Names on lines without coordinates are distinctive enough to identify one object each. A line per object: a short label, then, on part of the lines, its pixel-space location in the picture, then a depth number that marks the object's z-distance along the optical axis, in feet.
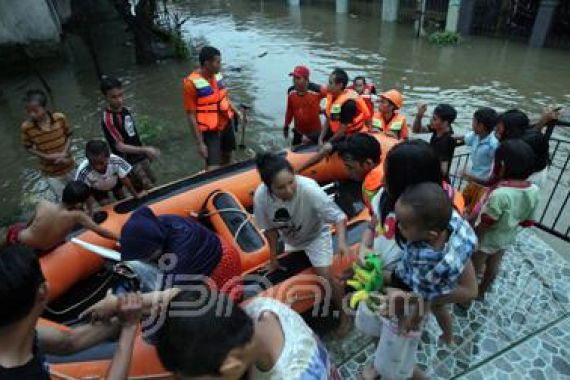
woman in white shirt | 8.12
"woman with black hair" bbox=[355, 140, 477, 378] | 6.46
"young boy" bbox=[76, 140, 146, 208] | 12.18
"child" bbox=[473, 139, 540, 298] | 8.53
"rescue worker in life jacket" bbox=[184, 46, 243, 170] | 15.16
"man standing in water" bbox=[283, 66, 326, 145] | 16.75
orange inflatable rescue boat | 8.41
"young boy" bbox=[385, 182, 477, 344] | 5.46
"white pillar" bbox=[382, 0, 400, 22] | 52.38
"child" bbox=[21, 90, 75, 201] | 13.84
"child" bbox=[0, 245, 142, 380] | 4.54
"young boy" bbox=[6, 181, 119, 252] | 10.73
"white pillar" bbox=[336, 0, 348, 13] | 58.80
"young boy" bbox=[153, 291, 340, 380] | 3.60
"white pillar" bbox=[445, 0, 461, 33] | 44.19
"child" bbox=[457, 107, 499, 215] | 11.87
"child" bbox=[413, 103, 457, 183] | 13.09
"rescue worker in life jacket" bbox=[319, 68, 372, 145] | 15.21
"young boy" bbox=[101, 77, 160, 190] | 13.21
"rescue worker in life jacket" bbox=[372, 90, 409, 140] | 15.38
